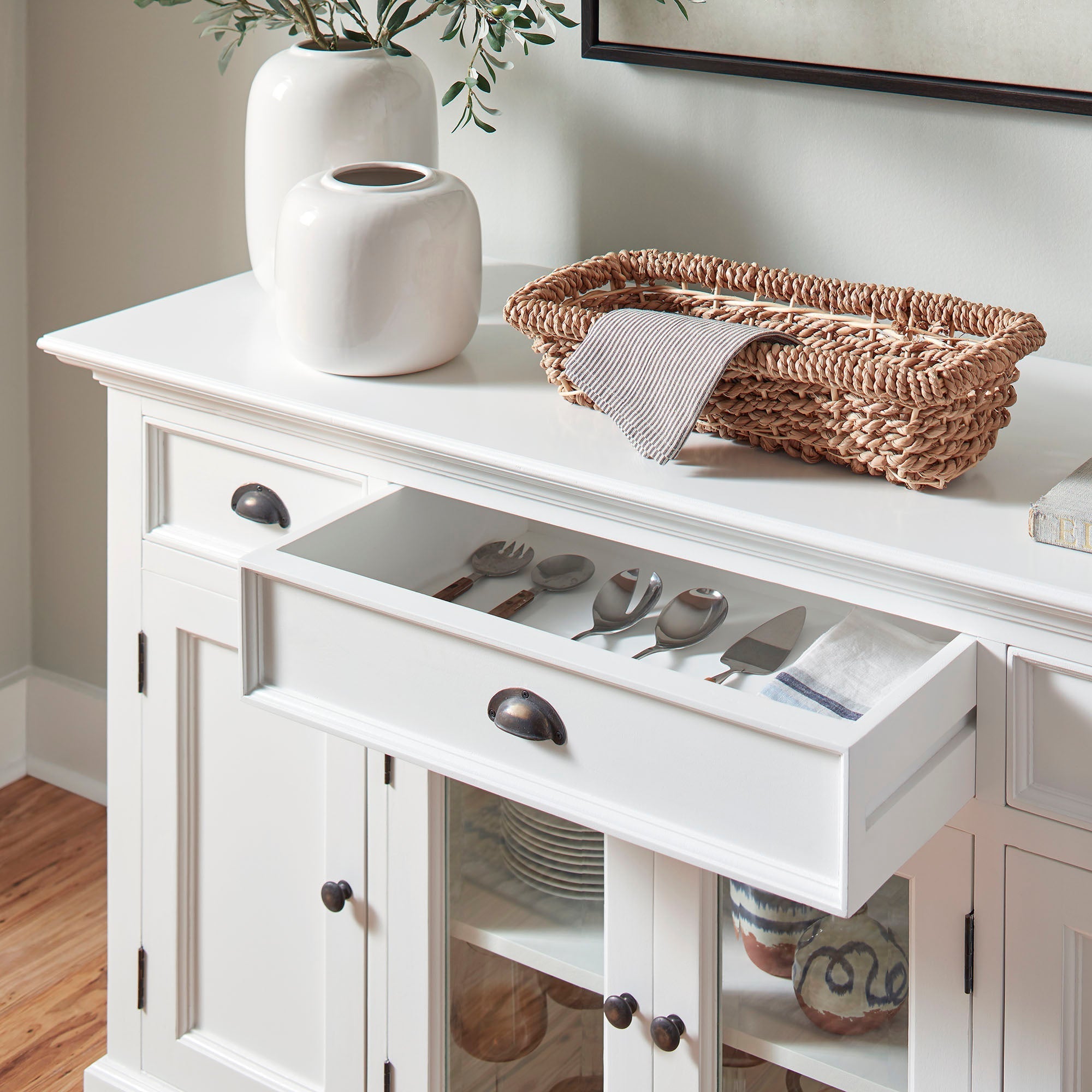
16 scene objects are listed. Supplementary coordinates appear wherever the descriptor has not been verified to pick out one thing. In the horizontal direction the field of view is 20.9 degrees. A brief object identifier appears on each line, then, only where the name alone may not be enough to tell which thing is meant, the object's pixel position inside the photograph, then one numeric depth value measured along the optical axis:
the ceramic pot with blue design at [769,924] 2.60
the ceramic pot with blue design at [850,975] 2.57
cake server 2.56
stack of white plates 2.70
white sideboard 2.39
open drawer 2.32
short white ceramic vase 2.69
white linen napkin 2.44
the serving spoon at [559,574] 2.71
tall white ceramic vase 2.90
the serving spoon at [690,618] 2.61
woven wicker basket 2.47
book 2.41
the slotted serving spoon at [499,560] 2.73
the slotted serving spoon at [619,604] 2.64
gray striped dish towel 2.51
